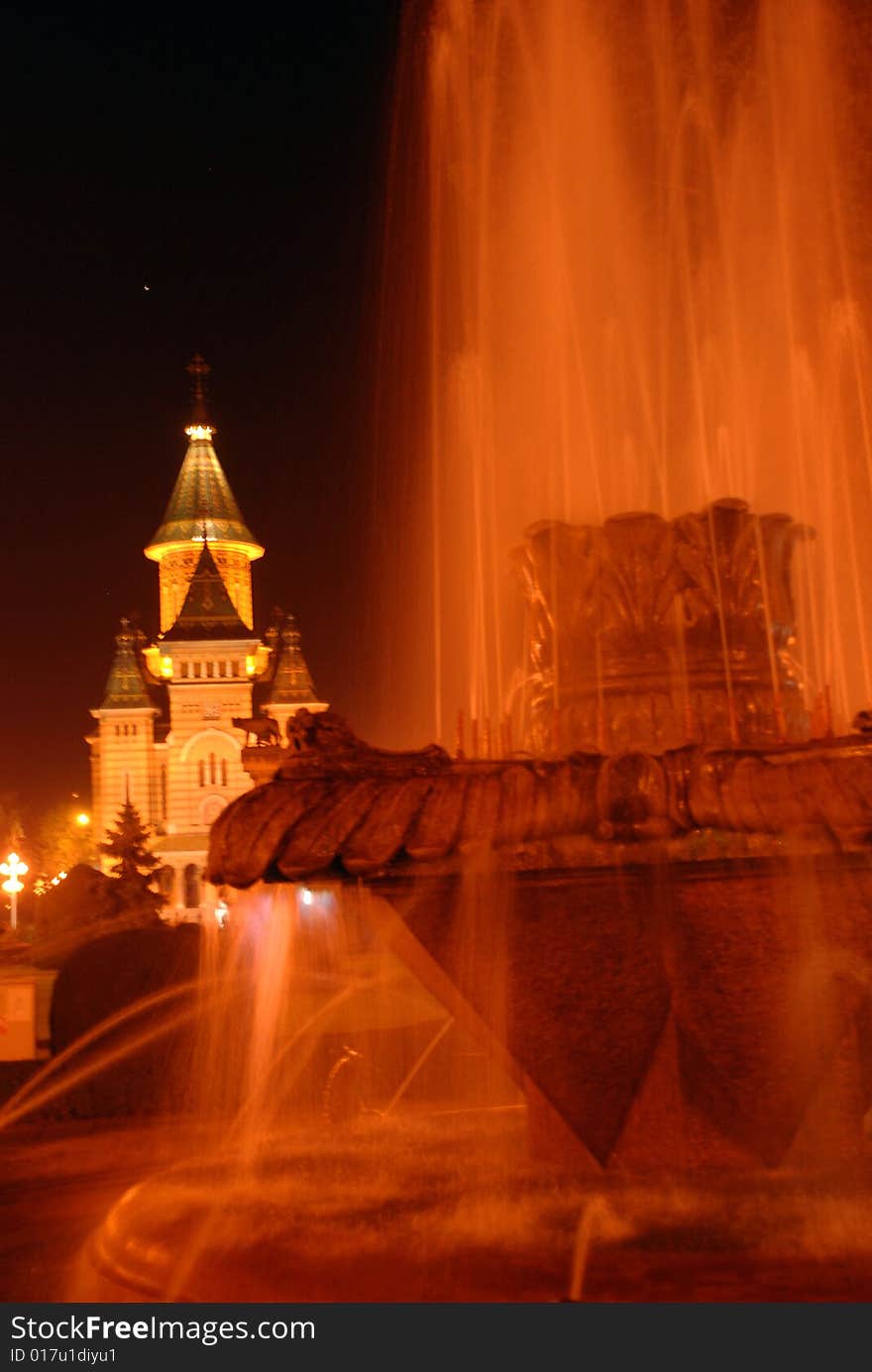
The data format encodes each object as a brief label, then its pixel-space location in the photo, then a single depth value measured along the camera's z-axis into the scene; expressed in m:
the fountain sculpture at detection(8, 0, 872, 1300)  5.29
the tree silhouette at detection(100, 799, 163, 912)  38.83
